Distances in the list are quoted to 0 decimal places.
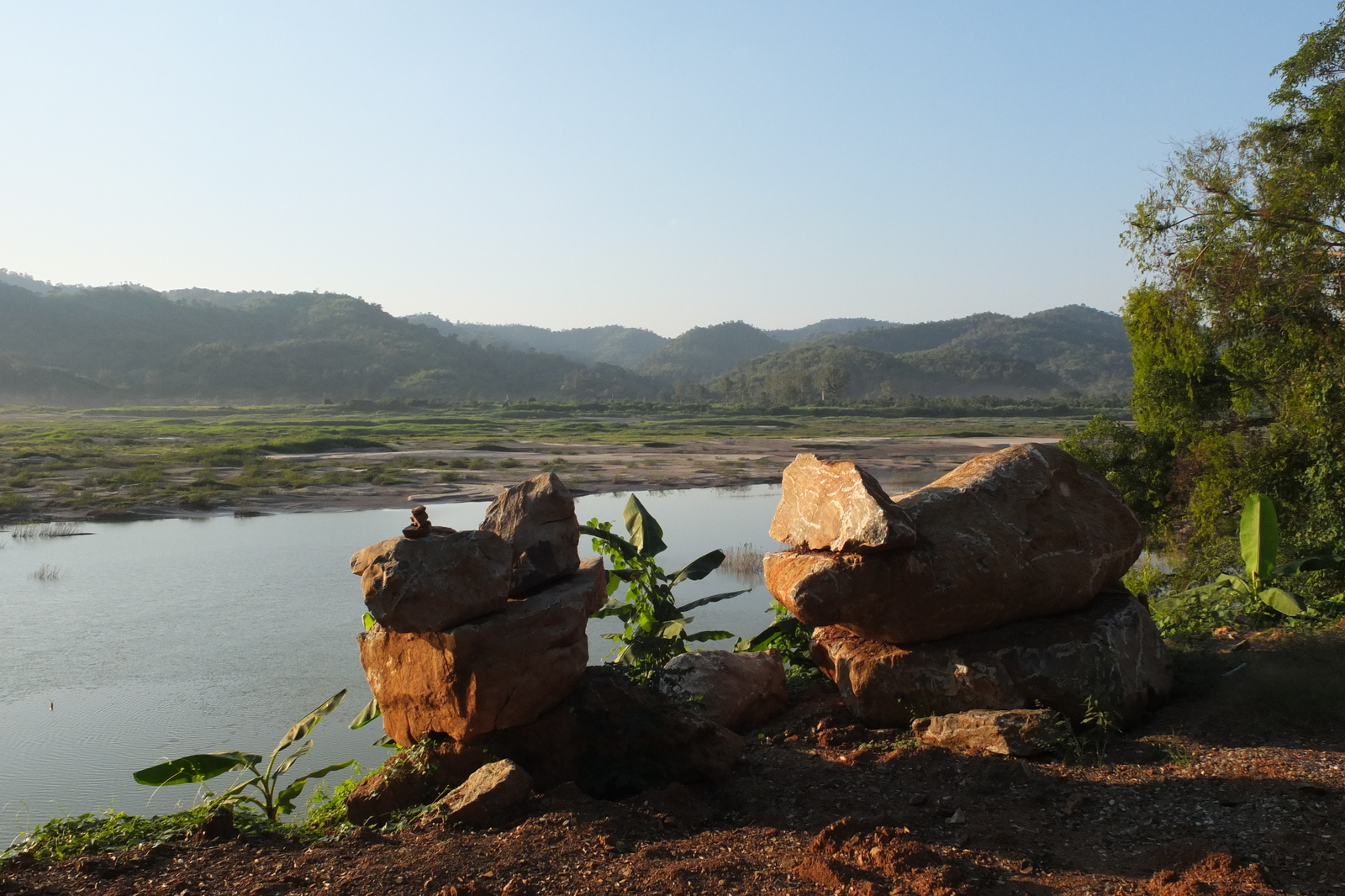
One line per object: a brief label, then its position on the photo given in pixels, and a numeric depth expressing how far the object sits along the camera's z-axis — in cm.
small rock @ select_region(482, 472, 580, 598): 648
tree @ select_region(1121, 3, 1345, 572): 1096
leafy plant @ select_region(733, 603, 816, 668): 855
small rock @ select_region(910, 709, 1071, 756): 571
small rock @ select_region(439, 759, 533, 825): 532
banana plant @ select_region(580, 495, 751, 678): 805
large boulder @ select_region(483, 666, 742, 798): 579
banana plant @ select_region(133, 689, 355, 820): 602
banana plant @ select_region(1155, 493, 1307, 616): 838
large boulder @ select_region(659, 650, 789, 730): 709
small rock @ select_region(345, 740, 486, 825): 580
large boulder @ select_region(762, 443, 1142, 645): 650
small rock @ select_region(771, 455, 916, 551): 641
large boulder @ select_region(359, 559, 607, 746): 579
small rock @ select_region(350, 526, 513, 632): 576
